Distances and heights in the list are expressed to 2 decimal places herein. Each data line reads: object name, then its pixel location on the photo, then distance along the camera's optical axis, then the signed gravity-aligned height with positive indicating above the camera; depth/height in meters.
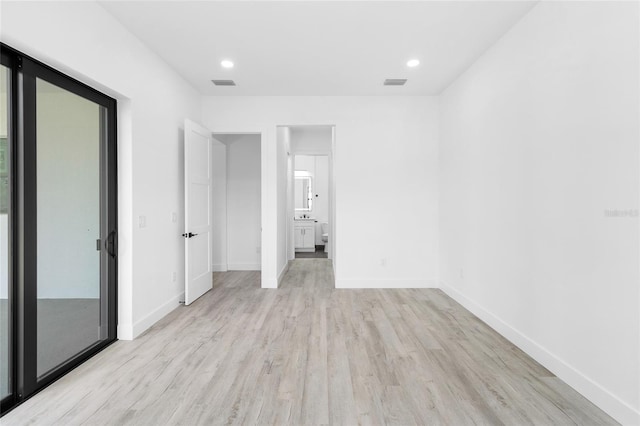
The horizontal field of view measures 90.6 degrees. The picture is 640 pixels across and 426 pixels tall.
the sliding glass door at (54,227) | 1.95 -0.11
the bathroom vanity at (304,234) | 8.05 -0.59
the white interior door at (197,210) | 3.74 +0.01
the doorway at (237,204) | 5.83 +0.13
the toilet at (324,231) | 8.34 -0.55
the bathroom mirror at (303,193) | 8.69 +0.49
